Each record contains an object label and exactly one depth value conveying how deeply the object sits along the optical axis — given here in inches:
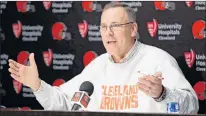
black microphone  215.3
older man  241.6
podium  105.9
